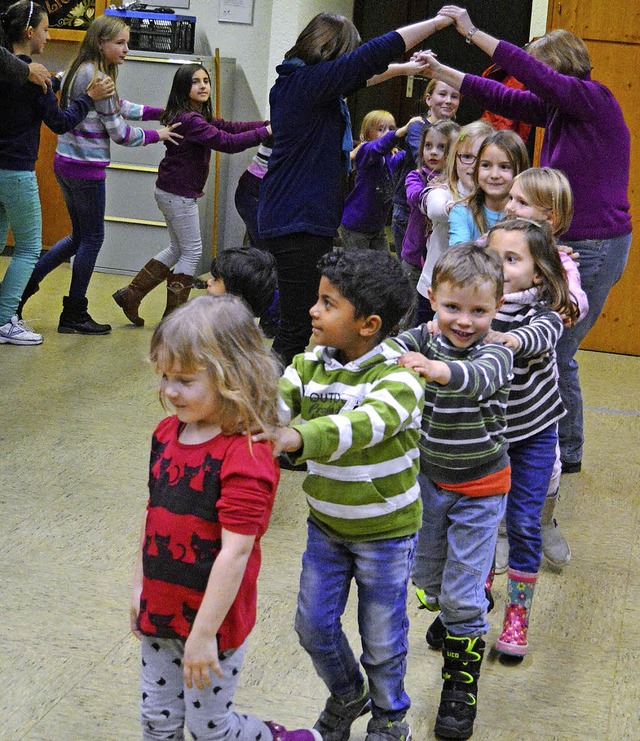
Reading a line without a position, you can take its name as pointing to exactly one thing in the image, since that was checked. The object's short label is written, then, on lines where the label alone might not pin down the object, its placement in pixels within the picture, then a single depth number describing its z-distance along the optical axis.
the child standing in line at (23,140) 5.05
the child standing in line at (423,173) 4.16
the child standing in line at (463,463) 2.19
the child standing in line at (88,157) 5.45
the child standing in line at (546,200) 2.94
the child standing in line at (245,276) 3.02
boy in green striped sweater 1.96
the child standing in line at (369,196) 5.71
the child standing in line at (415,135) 4.59
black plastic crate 7.27
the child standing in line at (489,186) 3.27
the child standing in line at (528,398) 2.53
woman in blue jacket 3.67
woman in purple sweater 3.62
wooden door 5.76
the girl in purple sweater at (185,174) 5.66
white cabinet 7.31
